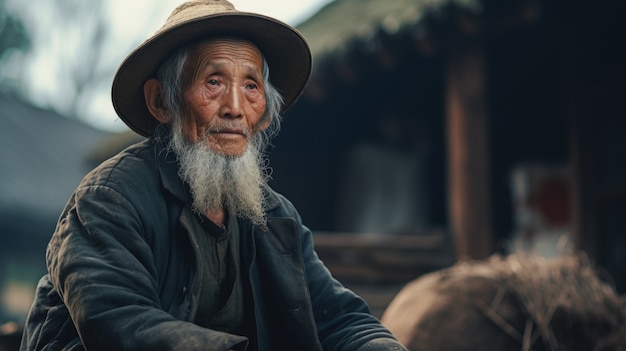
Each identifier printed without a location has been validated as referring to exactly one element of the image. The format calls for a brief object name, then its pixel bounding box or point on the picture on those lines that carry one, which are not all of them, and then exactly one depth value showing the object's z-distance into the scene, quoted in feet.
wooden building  20.27
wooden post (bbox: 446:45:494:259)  20.13
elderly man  8.10
